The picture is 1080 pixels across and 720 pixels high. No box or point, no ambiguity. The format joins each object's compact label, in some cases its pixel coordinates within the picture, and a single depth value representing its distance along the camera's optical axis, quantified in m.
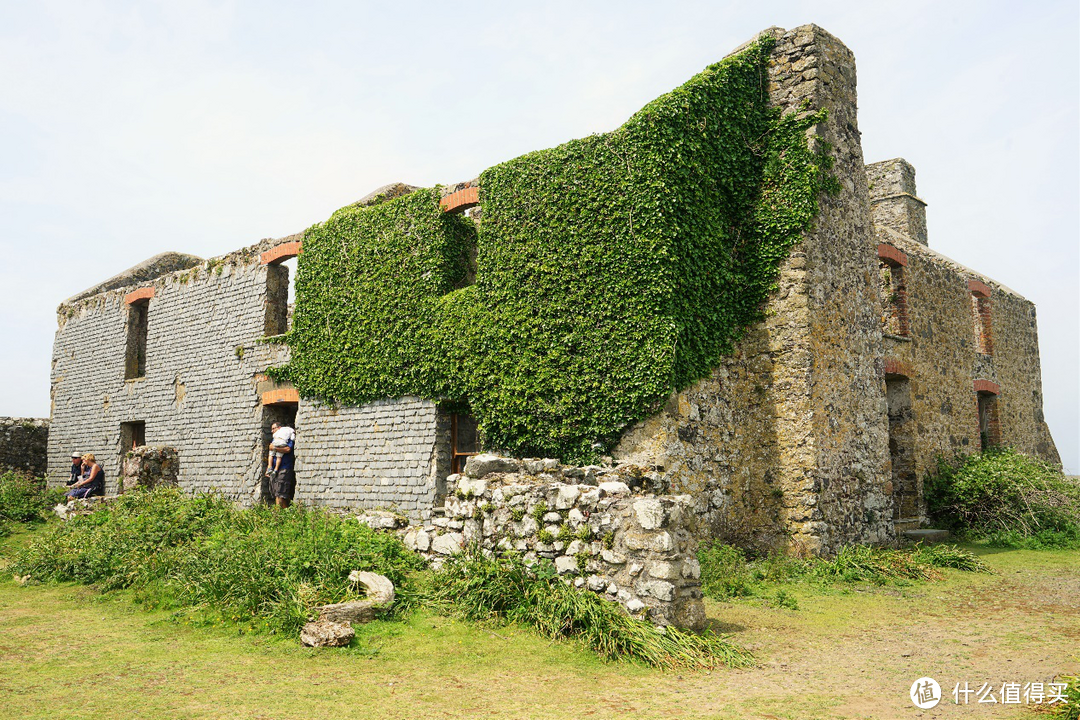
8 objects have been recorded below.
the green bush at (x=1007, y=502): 11.45
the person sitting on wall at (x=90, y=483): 14.16
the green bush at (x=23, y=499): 13.55
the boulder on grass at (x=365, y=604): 6.16
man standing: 12.08
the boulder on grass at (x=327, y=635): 5.79
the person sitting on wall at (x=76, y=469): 15.70
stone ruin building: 7.28
